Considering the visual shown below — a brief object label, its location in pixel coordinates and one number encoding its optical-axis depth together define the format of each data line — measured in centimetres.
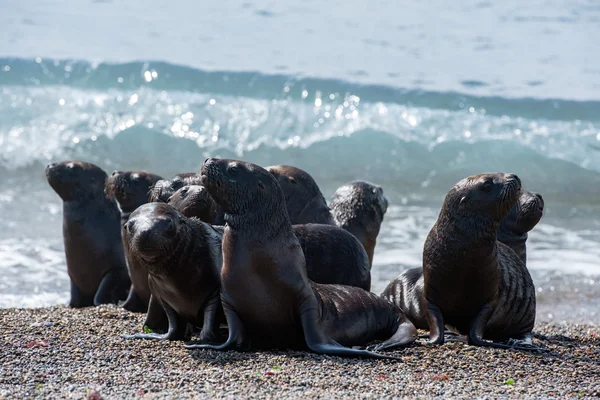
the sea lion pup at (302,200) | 1850
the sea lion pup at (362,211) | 1914
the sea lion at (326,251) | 1479
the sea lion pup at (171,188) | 1553
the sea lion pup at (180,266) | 1227
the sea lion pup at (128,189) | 1753
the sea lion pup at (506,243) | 1534
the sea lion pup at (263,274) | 1221
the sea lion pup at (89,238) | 1886
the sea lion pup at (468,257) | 1387
